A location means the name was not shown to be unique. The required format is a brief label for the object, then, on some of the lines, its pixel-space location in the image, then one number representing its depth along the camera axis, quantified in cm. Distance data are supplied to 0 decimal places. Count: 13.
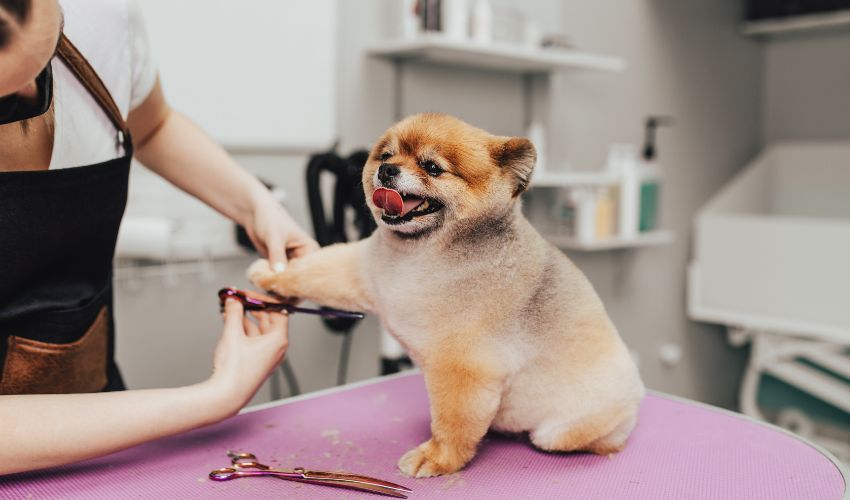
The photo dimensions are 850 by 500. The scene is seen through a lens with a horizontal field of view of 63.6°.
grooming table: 73
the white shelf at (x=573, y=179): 206
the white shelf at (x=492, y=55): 175
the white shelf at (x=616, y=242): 220
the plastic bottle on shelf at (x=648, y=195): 237
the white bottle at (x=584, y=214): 218
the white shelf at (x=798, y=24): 273
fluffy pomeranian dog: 68
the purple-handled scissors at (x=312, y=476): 71
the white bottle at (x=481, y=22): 188
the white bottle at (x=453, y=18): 181
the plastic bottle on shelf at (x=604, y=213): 223
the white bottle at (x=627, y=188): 228
